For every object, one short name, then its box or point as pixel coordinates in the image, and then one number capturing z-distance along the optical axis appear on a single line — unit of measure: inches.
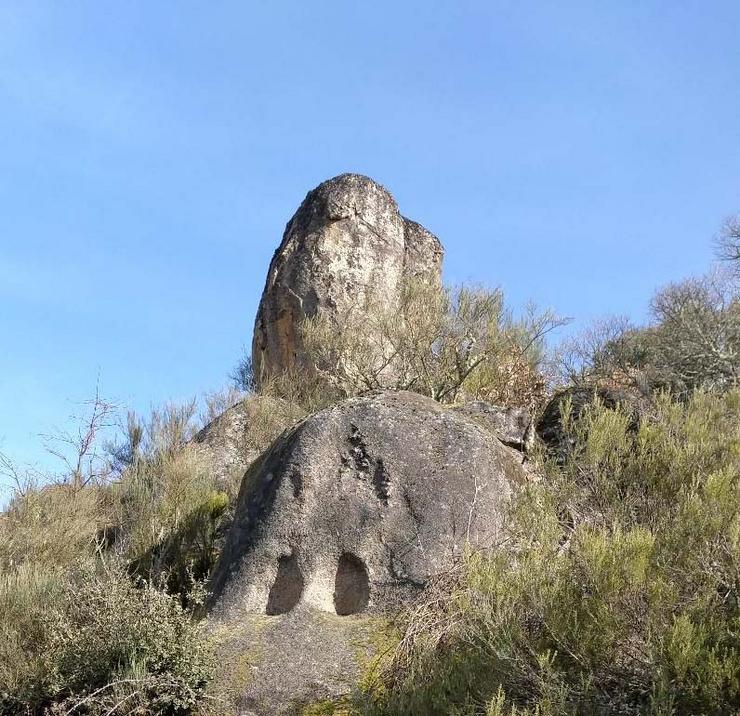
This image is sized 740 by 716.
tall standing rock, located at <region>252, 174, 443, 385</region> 671.1
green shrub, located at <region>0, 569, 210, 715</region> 261.0
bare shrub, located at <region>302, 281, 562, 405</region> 546.6
